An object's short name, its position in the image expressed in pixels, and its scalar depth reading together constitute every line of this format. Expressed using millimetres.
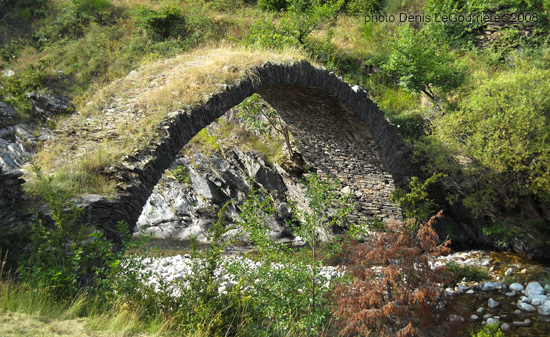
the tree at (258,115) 14227
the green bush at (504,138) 9469
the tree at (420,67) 12266
